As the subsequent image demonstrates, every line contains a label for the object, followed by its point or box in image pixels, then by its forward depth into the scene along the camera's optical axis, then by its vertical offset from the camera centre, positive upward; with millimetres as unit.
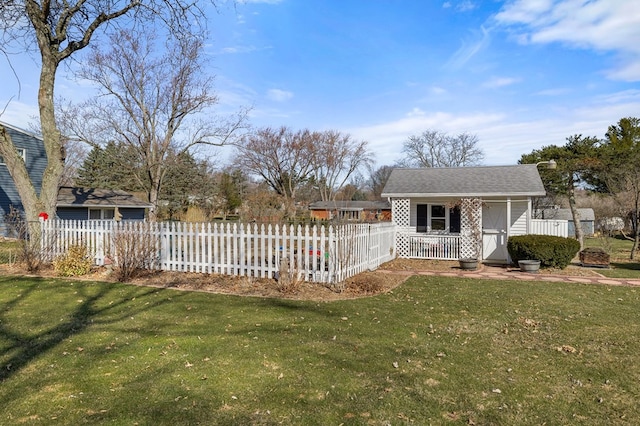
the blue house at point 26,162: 21312 +2608
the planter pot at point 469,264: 11834 -1617
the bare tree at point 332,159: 48125 +6376
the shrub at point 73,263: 9250 -1211
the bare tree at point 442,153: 49812 +7333
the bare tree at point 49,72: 10969 +3898
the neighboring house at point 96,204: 23750 +426
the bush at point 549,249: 11797 -1205
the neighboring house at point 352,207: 52641 +369
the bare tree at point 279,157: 44469 +6032
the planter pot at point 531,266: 11336 -1614
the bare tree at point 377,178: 66250 +5260
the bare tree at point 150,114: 23734 +6030
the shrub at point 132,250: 8875 -897
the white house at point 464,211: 14531 -58
